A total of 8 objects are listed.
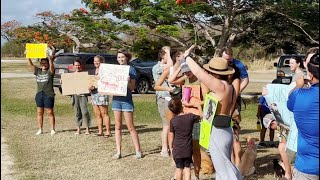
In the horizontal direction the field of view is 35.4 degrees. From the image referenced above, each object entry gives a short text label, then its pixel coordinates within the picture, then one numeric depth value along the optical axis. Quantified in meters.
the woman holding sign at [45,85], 9.73
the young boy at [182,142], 5.69
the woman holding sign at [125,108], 7.63
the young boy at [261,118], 8.54
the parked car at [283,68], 18.30
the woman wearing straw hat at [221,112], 4.52
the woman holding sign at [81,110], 10.28
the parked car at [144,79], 20.51
